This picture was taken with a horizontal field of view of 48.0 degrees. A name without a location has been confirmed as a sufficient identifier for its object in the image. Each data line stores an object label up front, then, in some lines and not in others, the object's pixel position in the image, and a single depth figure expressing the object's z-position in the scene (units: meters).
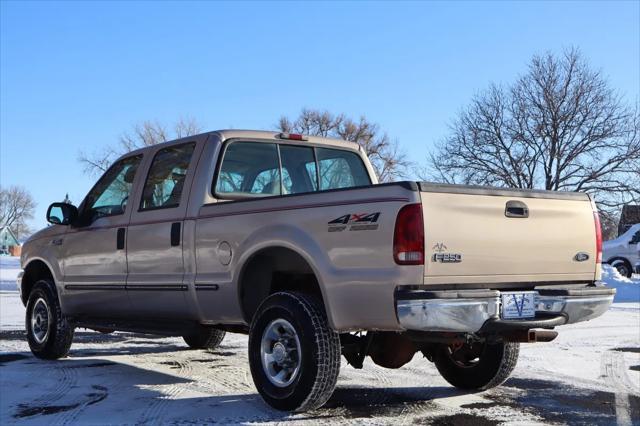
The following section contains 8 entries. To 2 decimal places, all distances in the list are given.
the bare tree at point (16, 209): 111.31
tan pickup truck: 4.27
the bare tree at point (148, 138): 46.28
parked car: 26.09
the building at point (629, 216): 40.80
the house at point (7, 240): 92.91
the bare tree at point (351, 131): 56.16
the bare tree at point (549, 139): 38.44
